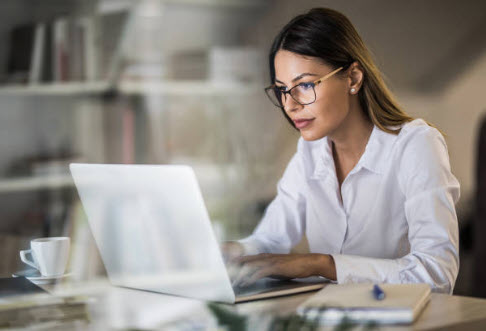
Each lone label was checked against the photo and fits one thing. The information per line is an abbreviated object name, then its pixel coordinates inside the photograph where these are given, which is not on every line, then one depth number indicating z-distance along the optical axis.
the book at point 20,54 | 3.66
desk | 1.64
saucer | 2.01
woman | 2.07
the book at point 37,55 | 3.68
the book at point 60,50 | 3.70
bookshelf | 3.76
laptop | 1.74
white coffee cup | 2.01
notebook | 1.63
